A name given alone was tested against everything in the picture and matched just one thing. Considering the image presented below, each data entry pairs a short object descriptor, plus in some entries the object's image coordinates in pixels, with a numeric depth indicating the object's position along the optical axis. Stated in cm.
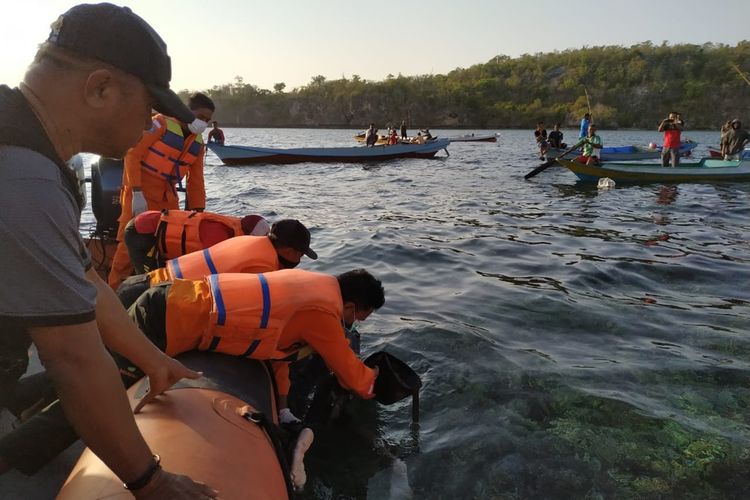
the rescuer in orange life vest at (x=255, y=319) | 299
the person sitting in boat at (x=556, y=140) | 2430
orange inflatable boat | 191
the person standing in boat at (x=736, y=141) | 1911
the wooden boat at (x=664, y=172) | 1728
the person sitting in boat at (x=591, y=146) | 1840
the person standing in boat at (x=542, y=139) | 2517
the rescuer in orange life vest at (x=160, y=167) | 529
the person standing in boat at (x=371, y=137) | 2908
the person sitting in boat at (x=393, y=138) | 2942
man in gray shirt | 118
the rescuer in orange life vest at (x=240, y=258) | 369
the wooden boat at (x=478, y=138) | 4334
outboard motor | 603
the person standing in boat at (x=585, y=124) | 2047
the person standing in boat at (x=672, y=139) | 1820
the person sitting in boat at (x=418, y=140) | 3007
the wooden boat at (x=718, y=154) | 2067
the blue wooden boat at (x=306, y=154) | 2411
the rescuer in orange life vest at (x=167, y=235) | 462
